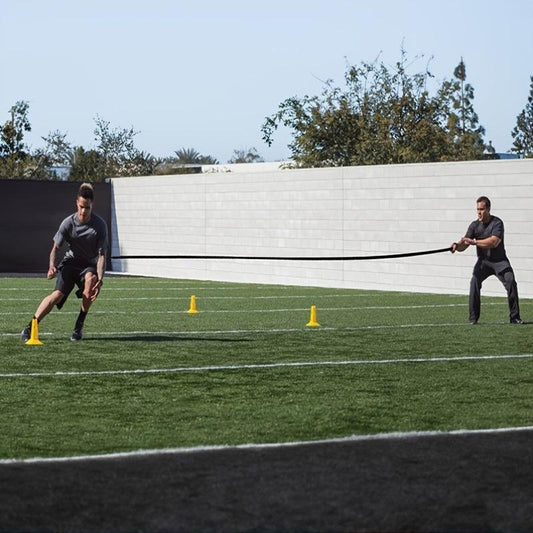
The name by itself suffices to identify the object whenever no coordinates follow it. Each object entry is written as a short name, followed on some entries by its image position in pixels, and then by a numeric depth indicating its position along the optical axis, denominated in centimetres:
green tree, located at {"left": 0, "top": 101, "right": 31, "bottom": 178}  6206
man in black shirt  1803
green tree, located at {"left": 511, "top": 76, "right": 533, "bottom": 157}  10575
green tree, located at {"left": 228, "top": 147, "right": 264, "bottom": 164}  11106
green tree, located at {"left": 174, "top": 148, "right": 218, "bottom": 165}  9902
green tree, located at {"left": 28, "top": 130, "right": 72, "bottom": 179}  6469
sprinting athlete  1498
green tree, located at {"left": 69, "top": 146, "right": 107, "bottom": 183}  6381
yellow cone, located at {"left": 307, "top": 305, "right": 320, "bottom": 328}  1825
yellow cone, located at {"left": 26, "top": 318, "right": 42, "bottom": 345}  1512
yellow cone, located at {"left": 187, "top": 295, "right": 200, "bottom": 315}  2101
